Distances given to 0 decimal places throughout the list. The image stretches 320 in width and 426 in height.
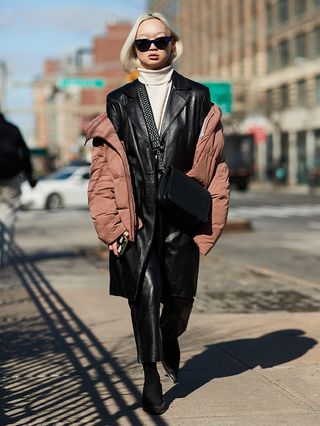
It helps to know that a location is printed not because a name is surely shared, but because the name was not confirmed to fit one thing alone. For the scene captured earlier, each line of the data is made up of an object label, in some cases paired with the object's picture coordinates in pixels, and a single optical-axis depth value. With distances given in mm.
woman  4695
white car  29516
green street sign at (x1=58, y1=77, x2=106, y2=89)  36406
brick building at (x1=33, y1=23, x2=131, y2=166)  127500
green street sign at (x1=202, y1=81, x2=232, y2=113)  22234
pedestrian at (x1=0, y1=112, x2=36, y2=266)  9758
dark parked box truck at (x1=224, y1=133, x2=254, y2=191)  50188
